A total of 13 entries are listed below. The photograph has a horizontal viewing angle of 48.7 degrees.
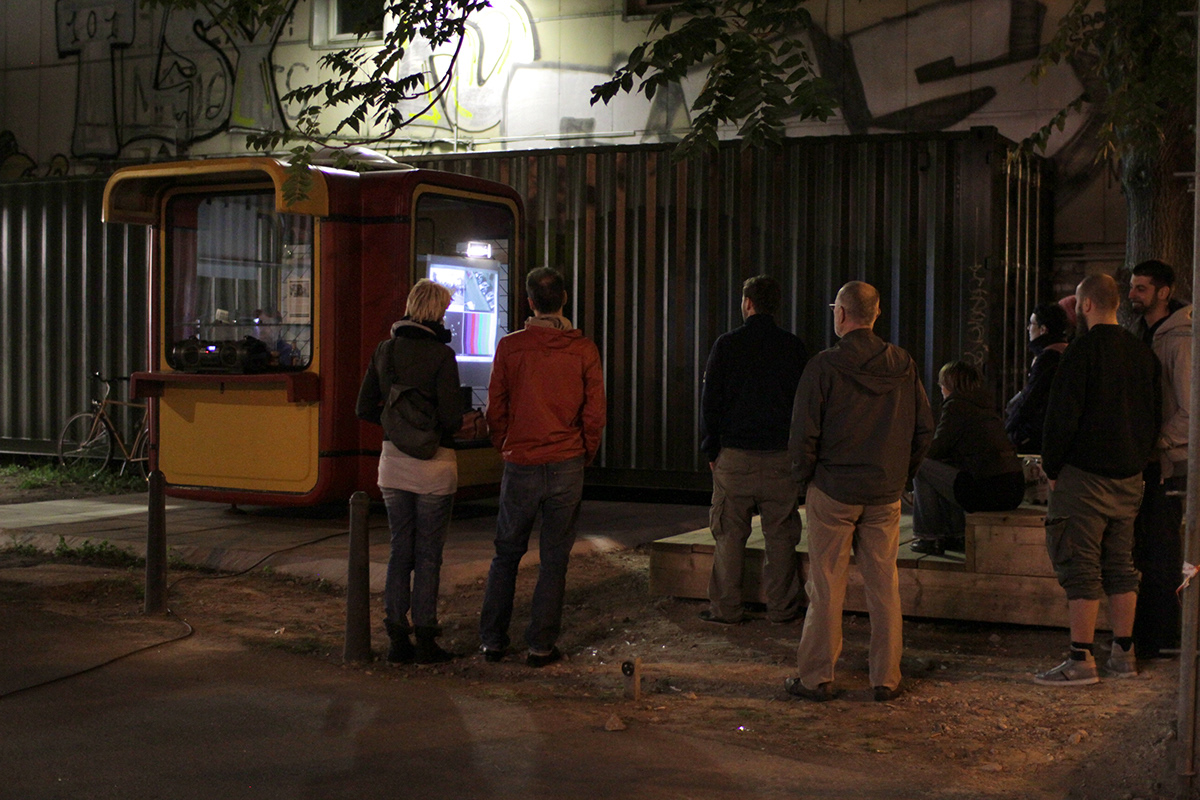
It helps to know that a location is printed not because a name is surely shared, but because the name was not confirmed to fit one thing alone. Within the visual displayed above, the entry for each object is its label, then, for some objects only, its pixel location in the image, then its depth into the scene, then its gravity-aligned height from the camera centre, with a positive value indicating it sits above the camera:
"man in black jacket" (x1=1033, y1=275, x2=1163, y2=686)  5.99 -0.49
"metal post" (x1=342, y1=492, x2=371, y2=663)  6.47 -1.21
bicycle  13.52 -1.02
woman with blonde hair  6.54 -0.63
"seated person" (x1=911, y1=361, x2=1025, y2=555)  7.08 -0.64
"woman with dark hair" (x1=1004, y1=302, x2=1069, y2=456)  7.91 -0.14
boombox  9.88 -0.09
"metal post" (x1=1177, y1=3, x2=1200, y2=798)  4.40 -0.97
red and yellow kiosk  9.79 +0.31
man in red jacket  6.50 -0.46
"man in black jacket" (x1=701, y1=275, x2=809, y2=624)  7.07 -0.53
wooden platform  6.93 -1.21
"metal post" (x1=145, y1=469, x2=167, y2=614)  7.57 -1.17
